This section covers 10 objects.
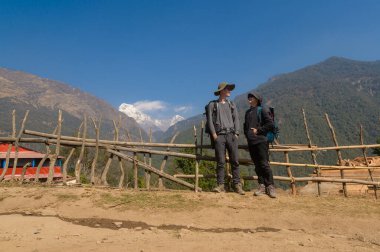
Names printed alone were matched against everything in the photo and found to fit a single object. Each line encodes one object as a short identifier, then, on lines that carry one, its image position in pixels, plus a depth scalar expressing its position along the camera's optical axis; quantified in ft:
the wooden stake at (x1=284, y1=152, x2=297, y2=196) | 25.48
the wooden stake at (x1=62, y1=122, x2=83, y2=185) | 25.35
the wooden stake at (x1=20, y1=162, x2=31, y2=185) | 26.45
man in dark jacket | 21.24
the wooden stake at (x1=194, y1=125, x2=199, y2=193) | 24.76
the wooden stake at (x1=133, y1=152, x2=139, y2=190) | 25.23
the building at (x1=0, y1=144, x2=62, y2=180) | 94.89
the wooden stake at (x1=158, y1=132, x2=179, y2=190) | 25.56
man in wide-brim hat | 22.13
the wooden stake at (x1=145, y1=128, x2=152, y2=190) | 25.57
